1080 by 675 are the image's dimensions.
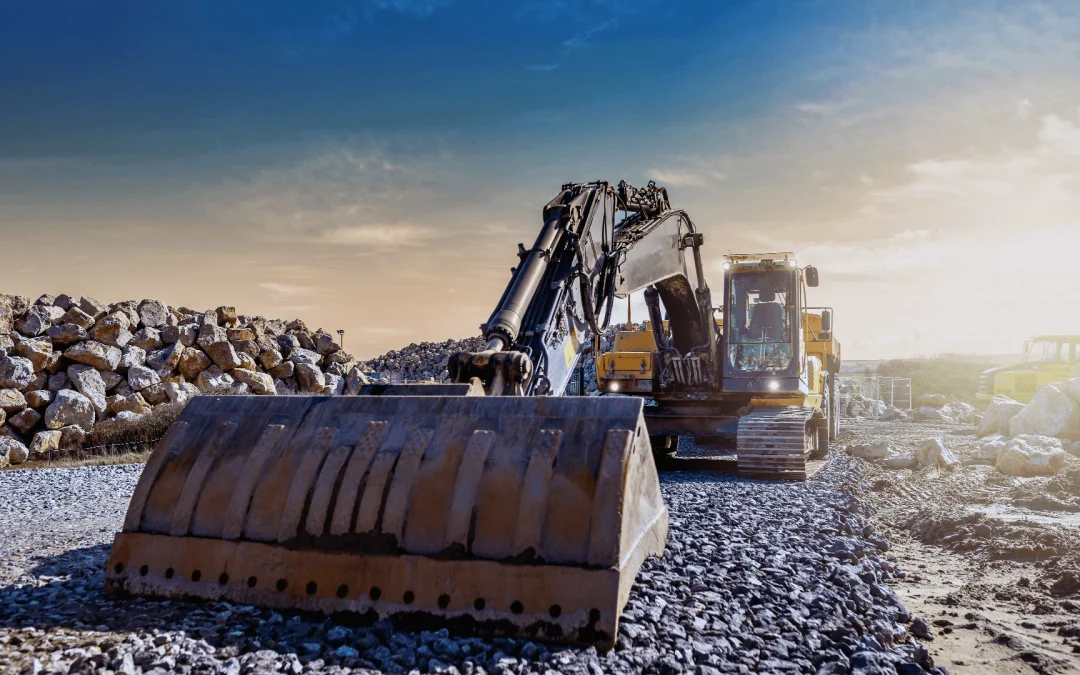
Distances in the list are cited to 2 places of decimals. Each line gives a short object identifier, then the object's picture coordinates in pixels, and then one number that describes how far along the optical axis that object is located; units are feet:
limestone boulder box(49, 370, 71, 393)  44.65
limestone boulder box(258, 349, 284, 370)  54.34
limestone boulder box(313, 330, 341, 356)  59.77
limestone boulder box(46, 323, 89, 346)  46.03
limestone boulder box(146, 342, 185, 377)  48.03
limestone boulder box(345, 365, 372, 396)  58.54
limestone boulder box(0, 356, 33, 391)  42.70
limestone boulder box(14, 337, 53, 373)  44.32
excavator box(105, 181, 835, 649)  11.12
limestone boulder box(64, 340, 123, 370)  45.75
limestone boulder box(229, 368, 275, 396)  50.78
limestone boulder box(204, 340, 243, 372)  50.44
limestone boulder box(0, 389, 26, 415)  41.86
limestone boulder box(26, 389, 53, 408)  43.11
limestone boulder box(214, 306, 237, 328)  53.67
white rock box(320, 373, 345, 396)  56.95
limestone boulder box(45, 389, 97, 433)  42.80
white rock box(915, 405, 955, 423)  76.54
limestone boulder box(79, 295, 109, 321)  48.52
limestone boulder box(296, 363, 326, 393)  55.06
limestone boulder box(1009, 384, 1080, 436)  47.29
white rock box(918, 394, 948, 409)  90.46
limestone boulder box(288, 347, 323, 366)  56.44
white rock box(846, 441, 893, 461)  40.55
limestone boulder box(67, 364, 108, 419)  44.52
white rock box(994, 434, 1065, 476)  34.86
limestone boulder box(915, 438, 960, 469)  37.55
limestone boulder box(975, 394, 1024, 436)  54.39
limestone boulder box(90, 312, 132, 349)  47.34
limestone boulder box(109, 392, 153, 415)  45.24
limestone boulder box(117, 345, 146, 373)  47.01
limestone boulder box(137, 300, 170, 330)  50.57
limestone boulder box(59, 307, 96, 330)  47.16
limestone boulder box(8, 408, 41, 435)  41.98
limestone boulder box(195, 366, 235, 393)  49.26
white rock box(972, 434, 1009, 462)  39.75
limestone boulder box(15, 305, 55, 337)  45.50
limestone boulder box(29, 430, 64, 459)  41.24
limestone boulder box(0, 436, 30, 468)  39.34
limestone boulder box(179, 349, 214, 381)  49.26
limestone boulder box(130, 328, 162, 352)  48.64
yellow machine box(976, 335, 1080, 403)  70.69
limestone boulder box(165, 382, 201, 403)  47.06
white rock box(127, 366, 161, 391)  46.42
